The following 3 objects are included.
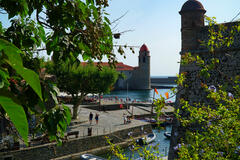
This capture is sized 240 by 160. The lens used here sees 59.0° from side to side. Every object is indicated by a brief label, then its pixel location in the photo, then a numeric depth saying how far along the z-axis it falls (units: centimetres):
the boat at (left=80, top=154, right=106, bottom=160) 1578
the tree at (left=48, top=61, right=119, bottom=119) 2173
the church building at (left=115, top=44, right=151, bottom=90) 8669
